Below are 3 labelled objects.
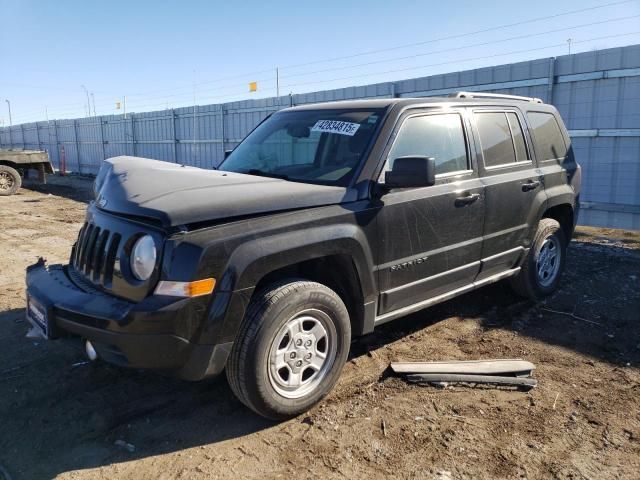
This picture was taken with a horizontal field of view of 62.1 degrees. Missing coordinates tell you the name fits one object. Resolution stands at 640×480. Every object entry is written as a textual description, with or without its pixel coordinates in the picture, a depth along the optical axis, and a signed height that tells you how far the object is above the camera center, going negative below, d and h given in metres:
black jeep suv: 2.79 -0.62
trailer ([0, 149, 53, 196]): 15.96 -0.74
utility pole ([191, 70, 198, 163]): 17.72 +0.02
